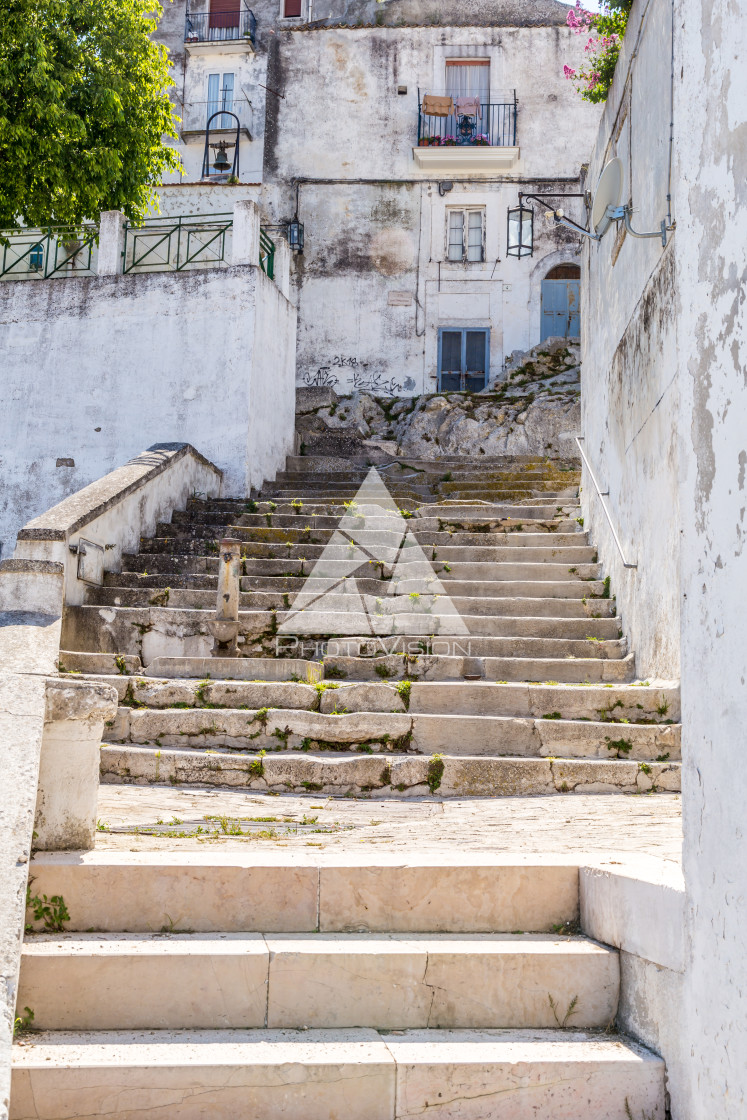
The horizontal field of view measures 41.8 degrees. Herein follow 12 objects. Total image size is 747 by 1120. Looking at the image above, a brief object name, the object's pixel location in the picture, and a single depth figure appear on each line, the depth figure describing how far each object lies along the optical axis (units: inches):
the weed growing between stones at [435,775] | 231.3
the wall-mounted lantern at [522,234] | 765.3
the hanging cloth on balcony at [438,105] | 778.8
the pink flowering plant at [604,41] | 329.4
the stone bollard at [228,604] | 296.7
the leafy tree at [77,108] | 472.4
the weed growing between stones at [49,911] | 122.8
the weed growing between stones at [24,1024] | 109.8
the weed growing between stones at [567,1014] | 118.1
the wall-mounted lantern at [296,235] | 771.4
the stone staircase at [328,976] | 103.7
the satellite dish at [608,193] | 289.6
